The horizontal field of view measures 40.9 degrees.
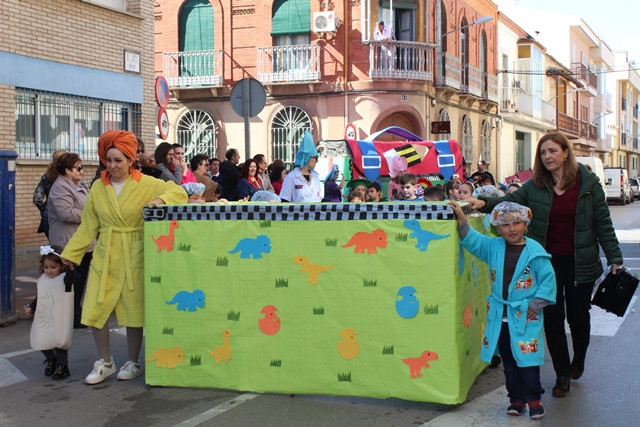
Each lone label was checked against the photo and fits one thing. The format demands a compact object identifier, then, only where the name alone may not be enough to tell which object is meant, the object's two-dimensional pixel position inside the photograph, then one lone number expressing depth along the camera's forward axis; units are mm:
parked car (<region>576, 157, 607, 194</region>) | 39438
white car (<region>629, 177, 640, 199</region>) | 55812
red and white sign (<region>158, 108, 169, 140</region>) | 14053
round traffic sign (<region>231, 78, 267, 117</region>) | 12891
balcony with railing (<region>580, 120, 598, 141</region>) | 62231
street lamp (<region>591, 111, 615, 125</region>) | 69812
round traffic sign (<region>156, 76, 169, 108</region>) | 13914
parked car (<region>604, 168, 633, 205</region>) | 45781
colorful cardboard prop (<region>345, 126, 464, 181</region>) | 16406
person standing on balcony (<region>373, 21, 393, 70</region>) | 28406
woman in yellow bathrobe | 6508
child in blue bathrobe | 5531
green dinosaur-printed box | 5633
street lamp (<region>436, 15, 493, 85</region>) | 31625
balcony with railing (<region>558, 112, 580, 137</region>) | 54969
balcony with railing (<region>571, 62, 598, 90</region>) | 60312
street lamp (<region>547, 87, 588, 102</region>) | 52688
